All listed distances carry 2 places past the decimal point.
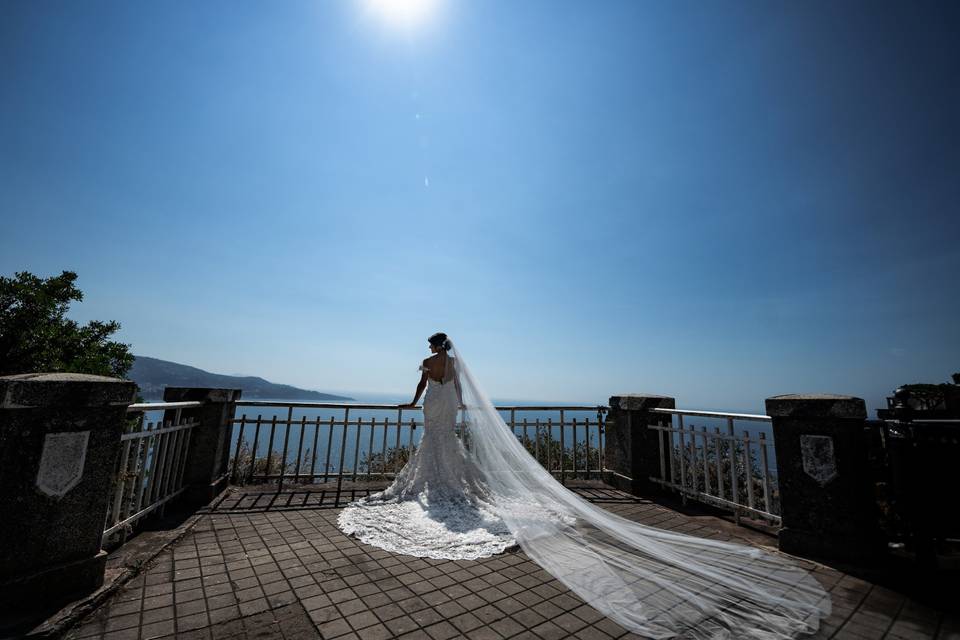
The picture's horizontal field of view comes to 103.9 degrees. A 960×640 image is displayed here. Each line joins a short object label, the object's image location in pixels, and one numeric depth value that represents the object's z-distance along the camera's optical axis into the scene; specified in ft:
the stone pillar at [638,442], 20.79
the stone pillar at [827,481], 12.41
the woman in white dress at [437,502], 13.73
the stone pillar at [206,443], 17.61
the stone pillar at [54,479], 8.62
